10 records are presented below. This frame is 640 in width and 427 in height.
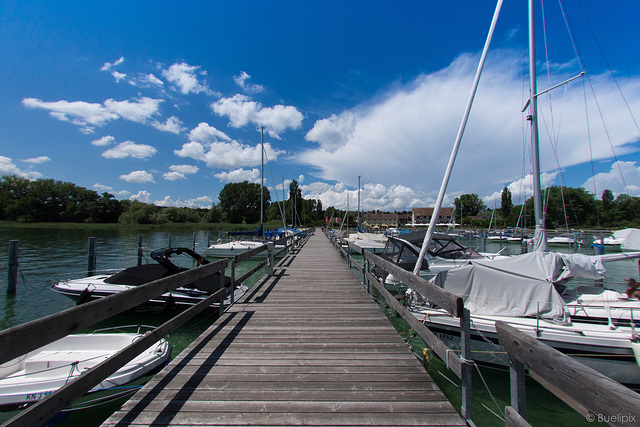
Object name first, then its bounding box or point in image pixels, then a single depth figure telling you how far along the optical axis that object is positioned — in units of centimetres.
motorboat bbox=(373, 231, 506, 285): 970
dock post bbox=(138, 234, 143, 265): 1541
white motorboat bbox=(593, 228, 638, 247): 2878
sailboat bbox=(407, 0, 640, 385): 456
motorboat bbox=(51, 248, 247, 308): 800
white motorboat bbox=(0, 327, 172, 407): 376
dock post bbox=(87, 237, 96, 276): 1279
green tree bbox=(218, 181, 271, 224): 8906
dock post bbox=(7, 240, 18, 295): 1065
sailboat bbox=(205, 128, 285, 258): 2106
